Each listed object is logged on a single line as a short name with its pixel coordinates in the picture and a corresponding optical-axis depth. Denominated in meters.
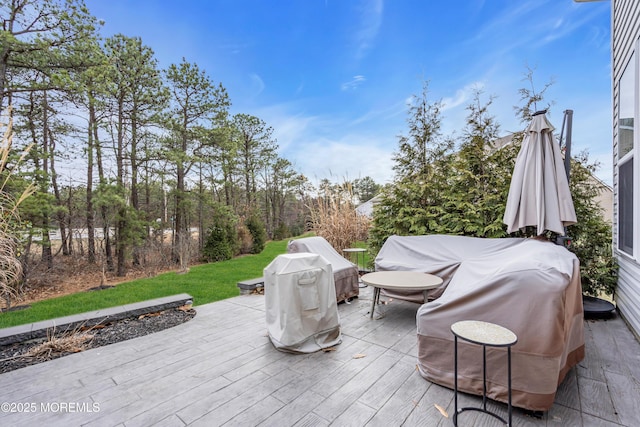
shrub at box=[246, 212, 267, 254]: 11.16
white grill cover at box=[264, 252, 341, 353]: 2.50
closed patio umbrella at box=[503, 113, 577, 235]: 2.96
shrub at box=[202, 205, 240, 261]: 9.49
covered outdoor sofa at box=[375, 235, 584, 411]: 1.60
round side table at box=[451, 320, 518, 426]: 1.39
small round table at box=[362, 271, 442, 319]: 2.87
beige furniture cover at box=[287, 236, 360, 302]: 3.89
